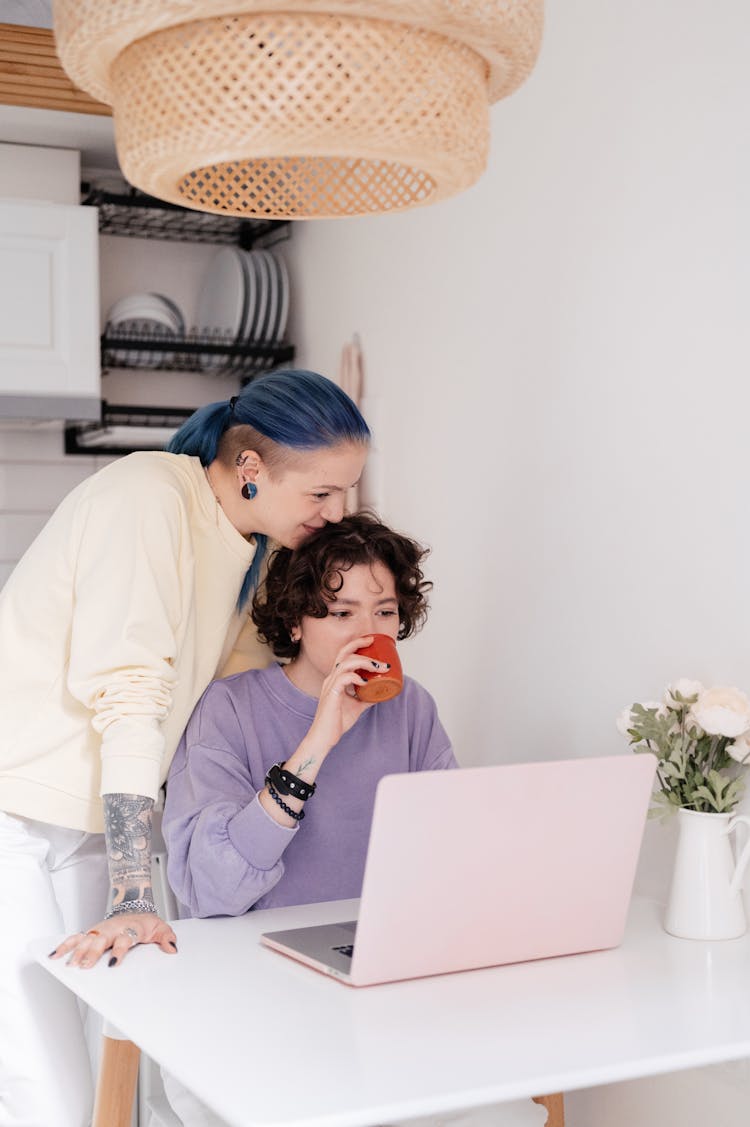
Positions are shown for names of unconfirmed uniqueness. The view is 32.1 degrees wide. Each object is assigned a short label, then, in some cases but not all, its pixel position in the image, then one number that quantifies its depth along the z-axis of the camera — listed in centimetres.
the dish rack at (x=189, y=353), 307
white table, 106
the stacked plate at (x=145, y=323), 310
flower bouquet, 155
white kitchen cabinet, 285
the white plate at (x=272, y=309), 314
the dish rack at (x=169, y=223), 309
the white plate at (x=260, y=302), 313
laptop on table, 128
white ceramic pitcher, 154
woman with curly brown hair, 164
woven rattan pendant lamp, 105
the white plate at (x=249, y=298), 313
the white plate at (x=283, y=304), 315
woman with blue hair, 156
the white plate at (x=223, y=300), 314
